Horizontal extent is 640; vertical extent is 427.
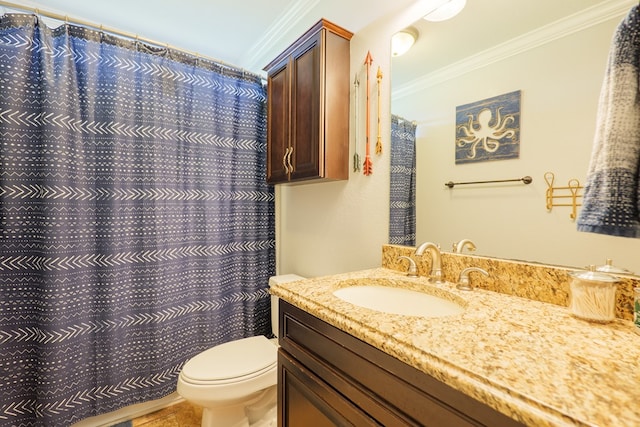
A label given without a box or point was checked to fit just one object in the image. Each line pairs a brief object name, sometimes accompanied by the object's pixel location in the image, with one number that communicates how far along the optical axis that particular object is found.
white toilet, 1.18
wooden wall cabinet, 1.34
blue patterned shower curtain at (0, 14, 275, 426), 1.29
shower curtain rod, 1.29
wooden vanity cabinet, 0.50
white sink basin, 0.93
